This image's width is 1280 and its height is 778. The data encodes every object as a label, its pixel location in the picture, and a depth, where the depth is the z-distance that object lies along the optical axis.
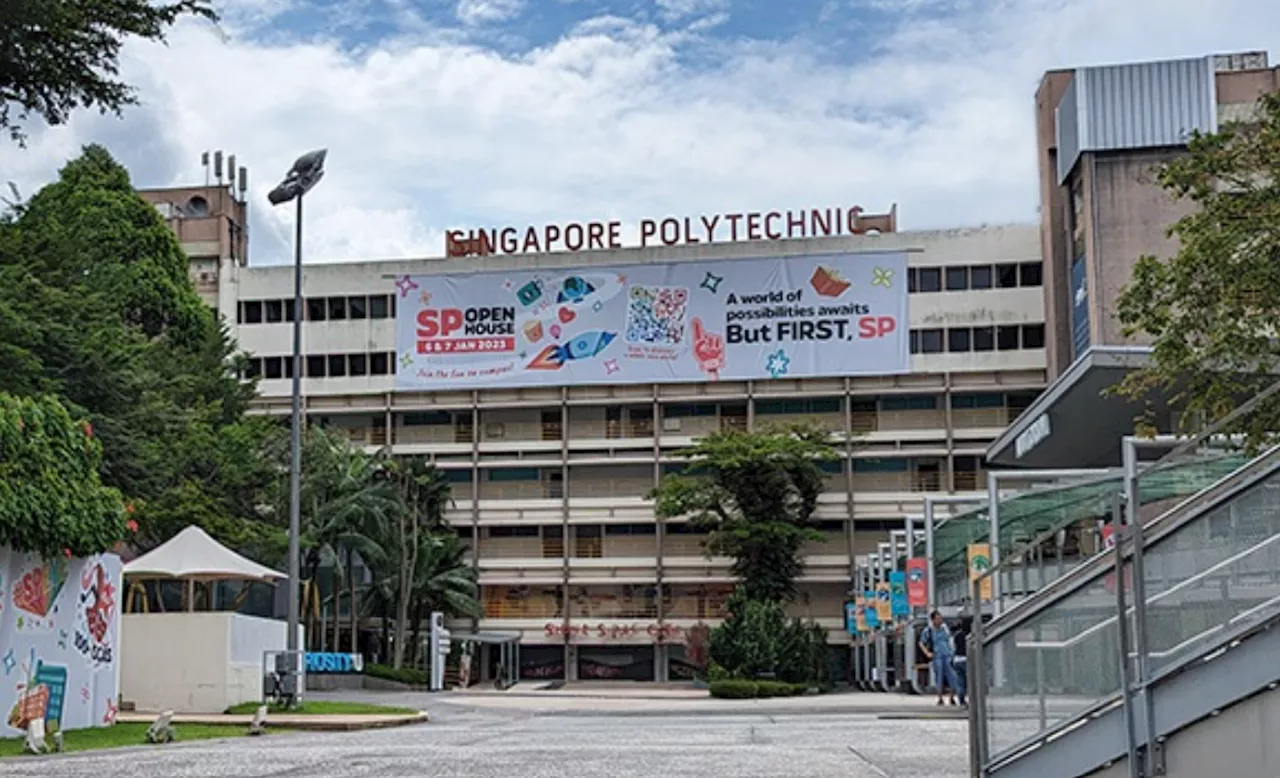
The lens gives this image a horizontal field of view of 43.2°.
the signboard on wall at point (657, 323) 65.69
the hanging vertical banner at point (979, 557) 27.94
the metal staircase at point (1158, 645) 9.19
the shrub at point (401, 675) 54.78
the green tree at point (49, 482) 21.23
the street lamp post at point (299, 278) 30.23
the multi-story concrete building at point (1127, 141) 55.03
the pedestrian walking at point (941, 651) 27.61
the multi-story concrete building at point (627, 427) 65.81
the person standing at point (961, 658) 26.53
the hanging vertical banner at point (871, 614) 45.66
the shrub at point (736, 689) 47.97
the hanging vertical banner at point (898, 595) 39.66
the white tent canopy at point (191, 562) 33.53
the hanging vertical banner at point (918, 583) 36.00
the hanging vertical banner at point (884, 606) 42.39
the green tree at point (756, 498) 60.53
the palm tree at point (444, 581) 61.53
